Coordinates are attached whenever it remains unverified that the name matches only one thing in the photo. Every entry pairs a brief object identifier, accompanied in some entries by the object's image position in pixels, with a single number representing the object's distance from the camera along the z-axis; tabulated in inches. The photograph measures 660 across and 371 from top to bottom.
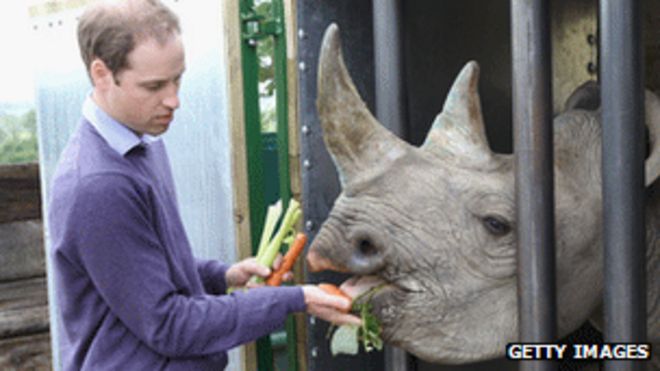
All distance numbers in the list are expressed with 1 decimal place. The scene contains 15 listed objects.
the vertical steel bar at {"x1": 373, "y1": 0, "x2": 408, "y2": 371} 110.0
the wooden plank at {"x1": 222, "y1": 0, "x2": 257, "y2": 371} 127.2
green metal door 127.9
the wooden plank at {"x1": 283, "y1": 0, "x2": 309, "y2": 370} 127.0
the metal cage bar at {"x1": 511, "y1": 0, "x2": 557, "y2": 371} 91.2
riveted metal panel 125.2
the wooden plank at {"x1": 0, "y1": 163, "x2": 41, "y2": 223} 220.4
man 89.8
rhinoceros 96.0
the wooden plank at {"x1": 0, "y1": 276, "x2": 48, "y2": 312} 205.6
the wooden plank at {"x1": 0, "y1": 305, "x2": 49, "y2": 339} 195.2
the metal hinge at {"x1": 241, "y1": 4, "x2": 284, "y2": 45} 127.3
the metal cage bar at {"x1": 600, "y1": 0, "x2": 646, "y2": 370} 87.4
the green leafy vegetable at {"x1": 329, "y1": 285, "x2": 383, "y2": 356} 96.0
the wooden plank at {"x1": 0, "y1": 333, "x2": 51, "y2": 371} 193.8
